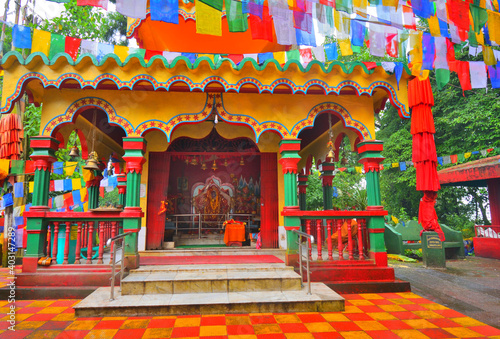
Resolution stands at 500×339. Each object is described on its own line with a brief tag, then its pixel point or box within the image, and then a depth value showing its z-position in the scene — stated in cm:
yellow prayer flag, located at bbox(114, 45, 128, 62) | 638
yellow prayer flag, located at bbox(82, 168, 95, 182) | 888
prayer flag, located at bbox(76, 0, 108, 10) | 579
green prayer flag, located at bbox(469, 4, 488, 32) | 713
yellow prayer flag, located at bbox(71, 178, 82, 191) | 911
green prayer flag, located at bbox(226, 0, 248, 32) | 627
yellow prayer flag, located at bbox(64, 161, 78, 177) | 961
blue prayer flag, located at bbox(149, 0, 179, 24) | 598
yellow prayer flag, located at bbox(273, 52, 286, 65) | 649
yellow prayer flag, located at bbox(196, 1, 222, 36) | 602
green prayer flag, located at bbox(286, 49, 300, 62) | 672
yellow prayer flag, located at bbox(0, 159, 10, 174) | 839
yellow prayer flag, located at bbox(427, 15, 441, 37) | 699
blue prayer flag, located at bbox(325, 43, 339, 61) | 744
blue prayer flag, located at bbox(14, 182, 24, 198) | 912
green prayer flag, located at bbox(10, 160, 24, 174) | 838
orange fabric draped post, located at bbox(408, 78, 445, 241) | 835
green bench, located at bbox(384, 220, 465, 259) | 1109
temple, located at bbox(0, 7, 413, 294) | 587
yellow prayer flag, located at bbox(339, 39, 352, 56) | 688
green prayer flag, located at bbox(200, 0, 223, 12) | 588
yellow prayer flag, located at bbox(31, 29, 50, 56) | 609
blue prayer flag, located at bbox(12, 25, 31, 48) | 581
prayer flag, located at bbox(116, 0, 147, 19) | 557
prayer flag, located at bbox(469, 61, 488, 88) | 688
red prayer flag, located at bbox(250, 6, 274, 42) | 684
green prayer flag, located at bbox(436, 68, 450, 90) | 662
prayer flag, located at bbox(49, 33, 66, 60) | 622
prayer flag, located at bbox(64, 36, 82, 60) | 632
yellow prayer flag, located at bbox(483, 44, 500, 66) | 709
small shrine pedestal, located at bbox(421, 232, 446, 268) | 884
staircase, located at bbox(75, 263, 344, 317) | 466
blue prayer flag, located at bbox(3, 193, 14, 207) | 958
